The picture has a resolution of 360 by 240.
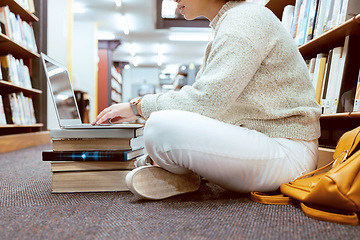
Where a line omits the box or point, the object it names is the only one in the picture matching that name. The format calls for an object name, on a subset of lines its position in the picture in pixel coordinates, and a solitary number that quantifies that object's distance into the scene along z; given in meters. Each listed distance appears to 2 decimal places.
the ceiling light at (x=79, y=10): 6.30
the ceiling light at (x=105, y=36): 8.23
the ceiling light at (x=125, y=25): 6.91
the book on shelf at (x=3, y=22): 2.24
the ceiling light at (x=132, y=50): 9.36
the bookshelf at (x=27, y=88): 2.44
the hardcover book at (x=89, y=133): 0.92
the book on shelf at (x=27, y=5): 2.61
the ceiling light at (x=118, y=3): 5.85
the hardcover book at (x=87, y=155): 0.93
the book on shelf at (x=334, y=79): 1.34
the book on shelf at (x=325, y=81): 1.40
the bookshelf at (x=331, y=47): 1.21
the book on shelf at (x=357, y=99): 1.18
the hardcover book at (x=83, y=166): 0.95
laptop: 1.00
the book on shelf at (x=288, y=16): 1.76
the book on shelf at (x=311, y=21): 1.48
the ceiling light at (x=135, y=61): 11.75
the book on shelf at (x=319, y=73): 1.45
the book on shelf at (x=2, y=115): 2.20
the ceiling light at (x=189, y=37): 8.10
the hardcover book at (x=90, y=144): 0.95
